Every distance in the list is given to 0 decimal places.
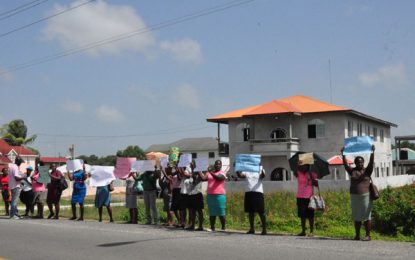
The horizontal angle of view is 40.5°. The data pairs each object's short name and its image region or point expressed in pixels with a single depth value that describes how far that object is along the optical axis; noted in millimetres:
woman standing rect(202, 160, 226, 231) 13602
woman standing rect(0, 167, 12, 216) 19938
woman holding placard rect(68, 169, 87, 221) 17211
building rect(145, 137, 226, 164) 106312
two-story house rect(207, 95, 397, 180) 47438
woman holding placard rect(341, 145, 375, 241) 11430
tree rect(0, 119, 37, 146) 81188
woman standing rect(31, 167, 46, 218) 18625
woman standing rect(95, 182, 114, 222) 16547
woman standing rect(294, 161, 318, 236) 12422
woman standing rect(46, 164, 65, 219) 18141
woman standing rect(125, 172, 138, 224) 16125
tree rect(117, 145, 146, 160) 122250
